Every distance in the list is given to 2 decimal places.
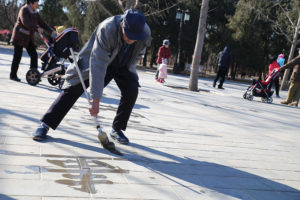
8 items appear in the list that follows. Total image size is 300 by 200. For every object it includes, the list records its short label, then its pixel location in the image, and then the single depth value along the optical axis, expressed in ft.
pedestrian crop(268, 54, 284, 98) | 39.30
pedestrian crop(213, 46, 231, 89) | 47.37
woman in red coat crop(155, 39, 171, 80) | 47.50
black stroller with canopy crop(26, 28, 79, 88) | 24.73
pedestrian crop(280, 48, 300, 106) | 37.36
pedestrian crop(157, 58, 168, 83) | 47.06
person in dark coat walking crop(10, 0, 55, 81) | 24.35
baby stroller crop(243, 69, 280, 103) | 38.42
